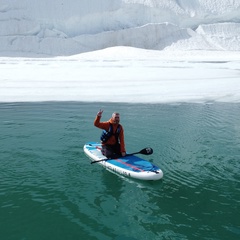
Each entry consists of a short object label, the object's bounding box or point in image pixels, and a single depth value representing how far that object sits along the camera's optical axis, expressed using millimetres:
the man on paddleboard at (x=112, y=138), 7293
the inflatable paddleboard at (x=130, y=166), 6688
